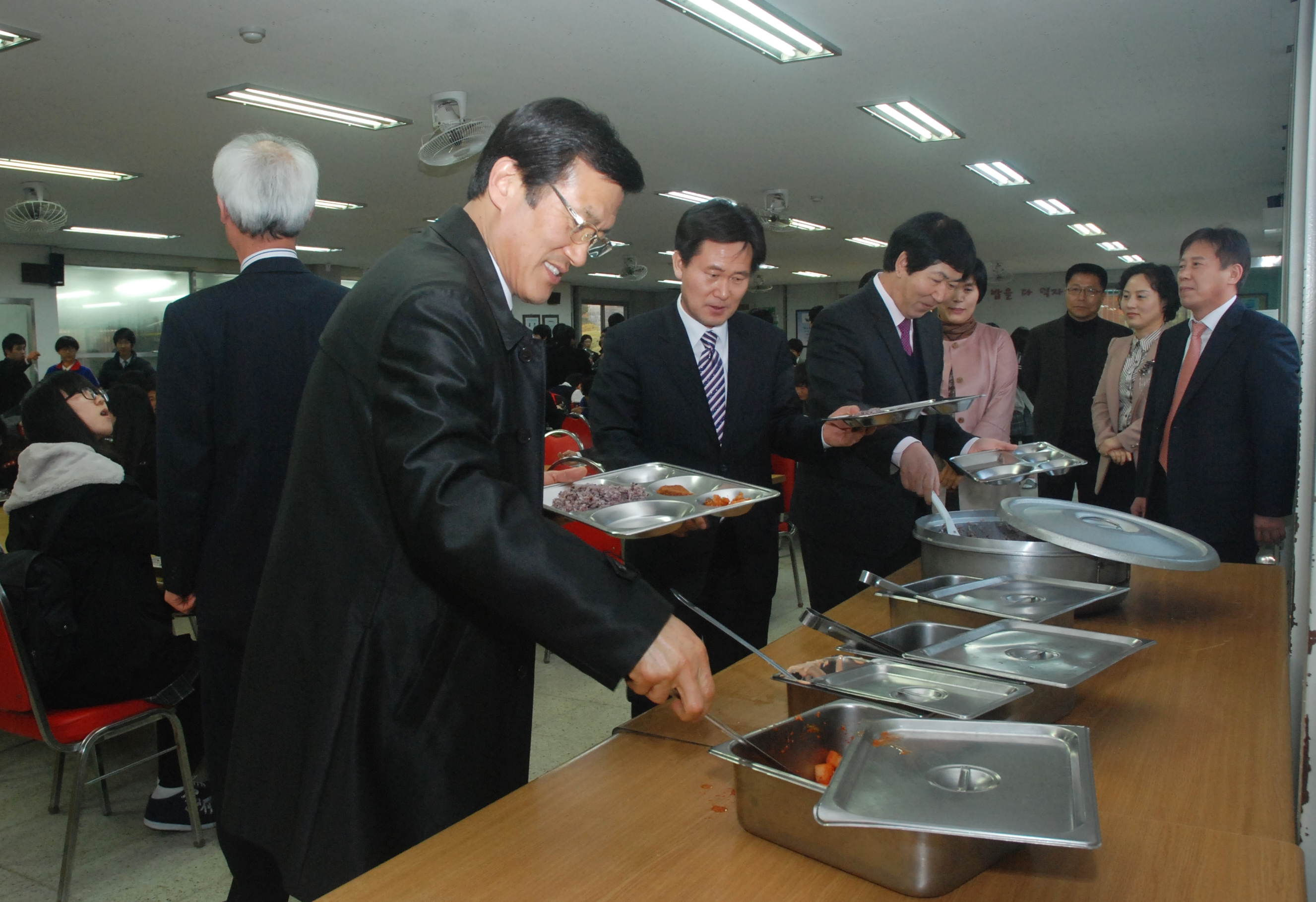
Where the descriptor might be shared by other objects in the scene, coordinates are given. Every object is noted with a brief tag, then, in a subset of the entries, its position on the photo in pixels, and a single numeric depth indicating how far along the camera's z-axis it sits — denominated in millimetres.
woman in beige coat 3713
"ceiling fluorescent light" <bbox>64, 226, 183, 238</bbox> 10141
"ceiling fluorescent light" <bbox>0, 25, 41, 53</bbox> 4238
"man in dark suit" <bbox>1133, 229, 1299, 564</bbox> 2639
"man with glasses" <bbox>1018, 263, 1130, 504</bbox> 4289
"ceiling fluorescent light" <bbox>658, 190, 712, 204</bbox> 8727
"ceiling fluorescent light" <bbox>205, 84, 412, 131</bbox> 5250
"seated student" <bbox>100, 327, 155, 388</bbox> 9258
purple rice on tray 1674
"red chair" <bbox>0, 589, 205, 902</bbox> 1938
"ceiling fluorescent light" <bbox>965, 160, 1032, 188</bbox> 7727
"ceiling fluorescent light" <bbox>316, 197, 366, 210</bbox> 8883
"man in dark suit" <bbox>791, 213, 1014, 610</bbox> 2211
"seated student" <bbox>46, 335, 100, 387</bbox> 8852
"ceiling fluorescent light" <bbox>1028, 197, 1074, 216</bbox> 9602
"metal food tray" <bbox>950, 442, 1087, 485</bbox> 2045
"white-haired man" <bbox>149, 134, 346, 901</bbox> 1763
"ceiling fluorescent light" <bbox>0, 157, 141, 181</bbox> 6902
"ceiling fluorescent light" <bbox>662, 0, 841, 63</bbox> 4215
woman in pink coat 3582
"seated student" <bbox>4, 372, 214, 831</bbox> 2121
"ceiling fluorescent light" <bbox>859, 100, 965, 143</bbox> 6000
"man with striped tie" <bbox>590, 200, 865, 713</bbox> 2109
